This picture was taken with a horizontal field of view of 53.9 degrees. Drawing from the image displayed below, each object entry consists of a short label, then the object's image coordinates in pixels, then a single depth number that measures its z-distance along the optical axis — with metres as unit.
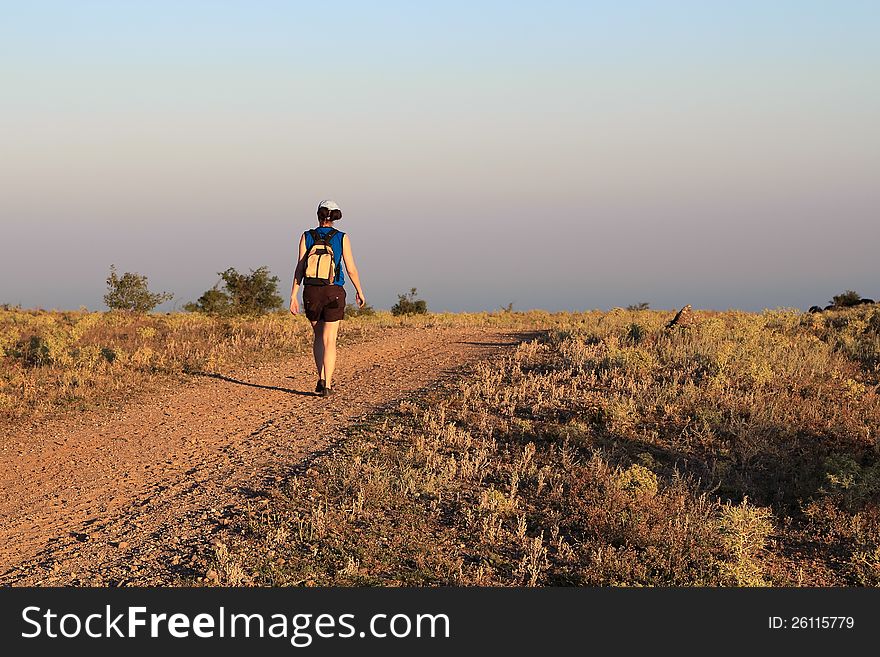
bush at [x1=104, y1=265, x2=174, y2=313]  34.94
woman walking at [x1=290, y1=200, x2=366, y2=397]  12.34
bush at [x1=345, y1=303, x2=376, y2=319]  37.63
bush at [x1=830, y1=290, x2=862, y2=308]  34.69
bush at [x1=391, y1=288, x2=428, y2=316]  41.47
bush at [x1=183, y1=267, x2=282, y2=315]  34.34
